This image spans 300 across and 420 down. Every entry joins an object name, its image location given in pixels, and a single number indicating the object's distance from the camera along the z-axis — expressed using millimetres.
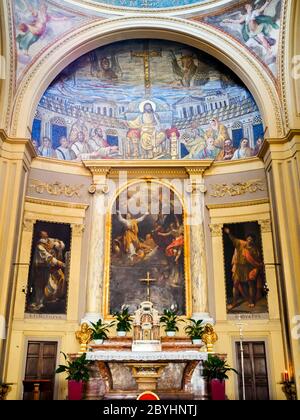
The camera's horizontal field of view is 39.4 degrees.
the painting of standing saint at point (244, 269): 12086
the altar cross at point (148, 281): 12461
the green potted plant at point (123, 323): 11539
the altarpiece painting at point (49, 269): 12039
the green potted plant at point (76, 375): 10117
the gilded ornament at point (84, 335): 11648
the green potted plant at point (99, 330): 11203
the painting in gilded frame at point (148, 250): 12516
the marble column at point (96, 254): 12281
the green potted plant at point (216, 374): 10195
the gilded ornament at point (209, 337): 11688
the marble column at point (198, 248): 12305
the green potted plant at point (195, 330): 11328
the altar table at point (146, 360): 9766
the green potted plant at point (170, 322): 11711
